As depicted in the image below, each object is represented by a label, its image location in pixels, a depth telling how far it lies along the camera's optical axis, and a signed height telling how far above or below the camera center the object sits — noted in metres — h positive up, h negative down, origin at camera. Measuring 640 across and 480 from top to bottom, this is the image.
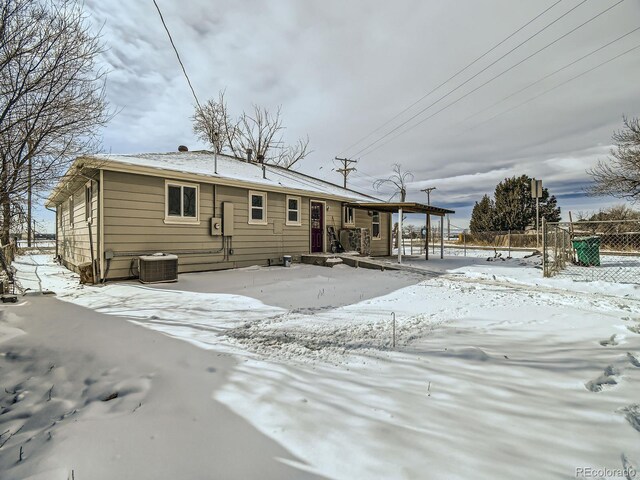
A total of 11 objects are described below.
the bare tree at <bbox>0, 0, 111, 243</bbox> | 4.34 +2.38
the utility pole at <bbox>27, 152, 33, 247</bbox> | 5.02 +0.83
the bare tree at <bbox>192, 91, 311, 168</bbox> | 24.58 +9.43
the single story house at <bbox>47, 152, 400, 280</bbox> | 7.62 +0.80
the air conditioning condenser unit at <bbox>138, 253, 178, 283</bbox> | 7.30 -0.76
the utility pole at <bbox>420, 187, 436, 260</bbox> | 34.91 +5.57
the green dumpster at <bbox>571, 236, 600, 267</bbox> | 10.68 -0.51
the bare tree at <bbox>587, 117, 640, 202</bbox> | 12.95 +2.93
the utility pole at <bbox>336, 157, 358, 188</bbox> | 29.88 +6.95
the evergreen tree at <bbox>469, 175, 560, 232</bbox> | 28.73 +2.94
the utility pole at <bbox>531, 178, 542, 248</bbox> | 11.76 +1.96
